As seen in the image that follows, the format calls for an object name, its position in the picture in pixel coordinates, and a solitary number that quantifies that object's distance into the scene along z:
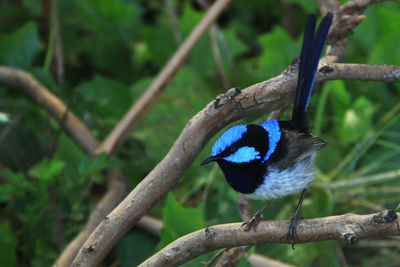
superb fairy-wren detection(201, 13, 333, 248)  4.34
